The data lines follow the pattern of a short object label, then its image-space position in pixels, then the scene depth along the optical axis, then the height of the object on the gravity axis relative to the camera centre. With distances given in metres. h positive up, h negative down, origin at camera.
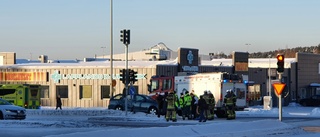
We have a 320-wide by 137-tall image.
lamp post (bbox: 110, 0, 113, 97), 53.53 +3.04
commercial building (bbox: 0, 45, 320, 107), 66.81 -0.86
